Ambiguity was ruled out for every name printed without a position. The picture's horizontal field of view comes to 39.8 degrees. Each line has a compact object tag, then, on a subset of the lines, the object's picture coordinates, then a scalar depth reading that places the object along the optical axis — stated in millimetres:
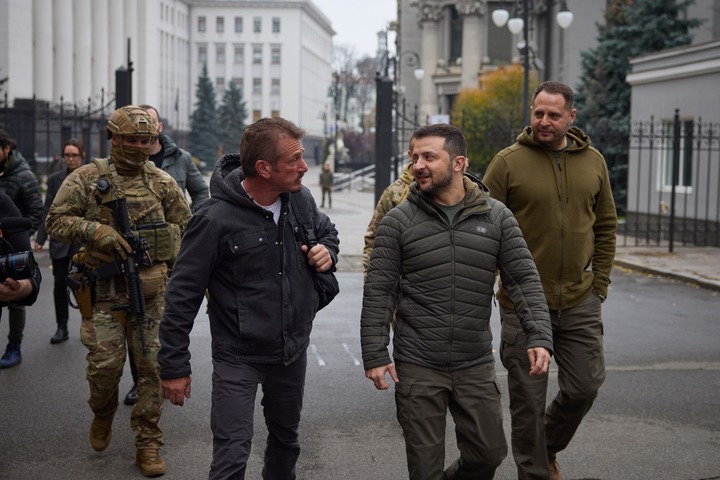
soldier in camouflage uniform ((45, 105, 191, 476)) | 5734
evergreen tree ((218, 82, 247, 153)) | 96312
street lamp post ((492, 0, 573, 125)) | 23141
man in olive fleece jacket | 5148
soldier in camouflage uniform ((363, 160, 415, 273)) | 6551
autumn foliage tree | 35875
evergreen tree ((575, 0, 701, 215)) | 29547
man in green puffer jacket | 4371
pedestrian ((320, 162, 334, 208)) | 35000
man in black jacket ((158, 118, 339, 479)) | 4285
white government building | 58500
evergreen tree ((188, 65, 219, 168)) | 86875
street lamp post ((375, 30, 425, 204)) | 17797
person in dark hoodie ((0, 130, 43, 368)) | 8219
